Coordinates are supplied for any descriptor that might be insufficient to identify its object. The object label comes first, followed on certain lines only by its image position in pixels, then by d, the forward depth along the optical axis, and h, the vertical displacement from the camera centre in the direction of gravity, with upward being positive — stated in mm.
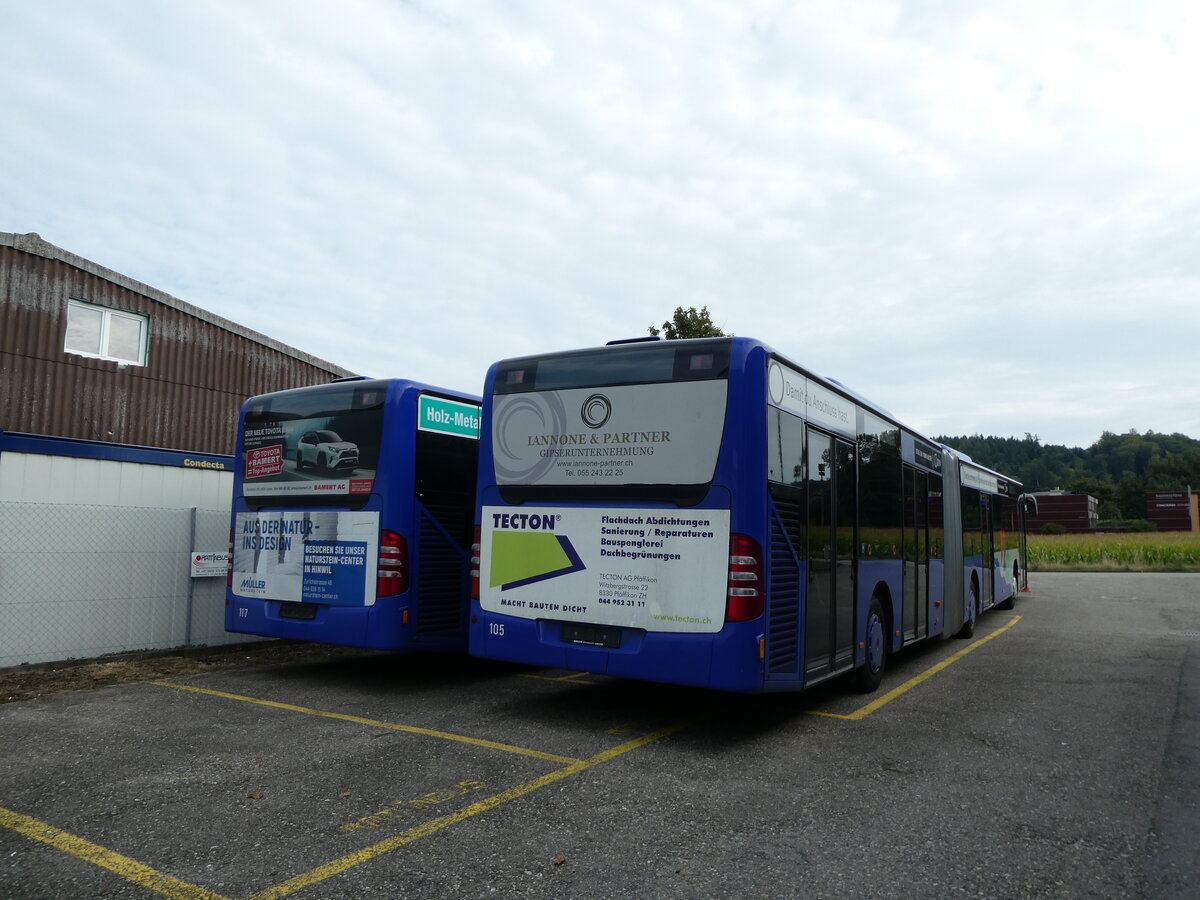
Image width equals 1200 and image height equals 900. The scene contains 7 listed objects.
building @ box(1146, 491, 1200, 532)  81125 +2468
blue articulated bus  6078 +68
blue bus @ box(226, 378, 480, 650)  8078 +60
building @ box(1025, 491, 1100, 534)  85688 +2270
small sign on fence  10896 -573
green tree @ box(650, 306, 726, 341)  21984 +5261
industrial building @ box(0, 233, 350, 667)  9523 +795
